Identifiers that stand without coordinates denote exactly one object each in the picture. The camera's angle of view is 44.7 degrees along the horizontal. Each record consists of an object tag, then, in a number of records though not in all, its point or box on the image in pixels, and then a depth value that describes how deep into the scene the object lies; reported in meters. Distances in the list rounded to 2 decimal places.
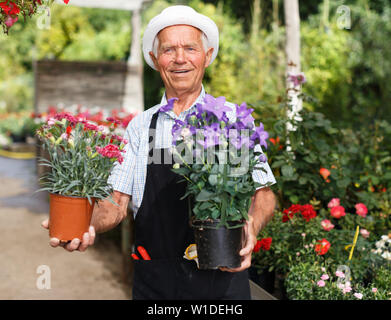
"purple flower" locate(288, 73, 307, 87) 2.96
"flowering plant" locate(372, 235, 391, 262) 2.36
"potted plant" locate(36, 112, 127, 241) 1.36
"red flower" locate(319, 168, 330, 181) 2.74
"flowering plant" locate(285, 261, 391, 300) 2.10
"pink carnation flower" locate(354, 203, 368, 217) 2.66
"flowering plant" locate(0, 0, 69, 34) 1.50
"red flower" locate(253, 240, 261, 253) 2.46
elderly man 1.54
